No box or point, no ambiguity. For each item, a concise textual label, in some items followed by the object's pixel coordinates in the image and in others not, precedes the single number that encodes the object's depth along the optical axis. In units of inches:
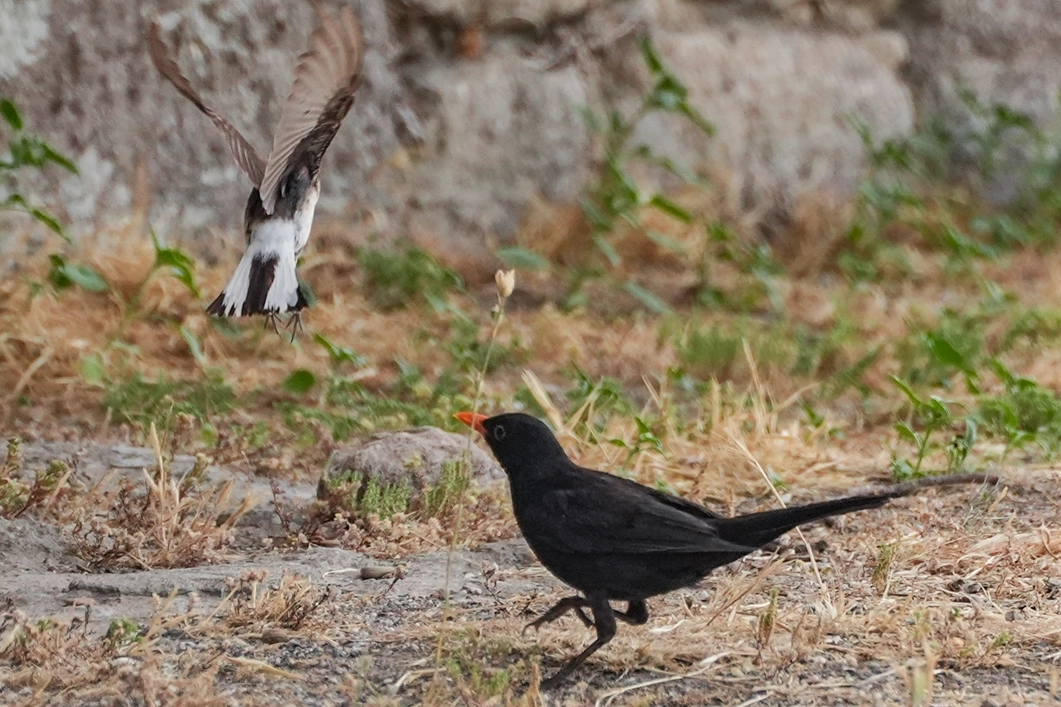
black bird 249.0
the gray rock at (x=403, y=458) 340.5
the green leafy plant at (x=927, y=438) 359.6
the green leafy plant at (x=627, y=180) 566.9
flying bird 341.4
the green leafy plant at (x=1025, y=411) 401.4
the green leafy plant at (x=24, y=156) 418.9
